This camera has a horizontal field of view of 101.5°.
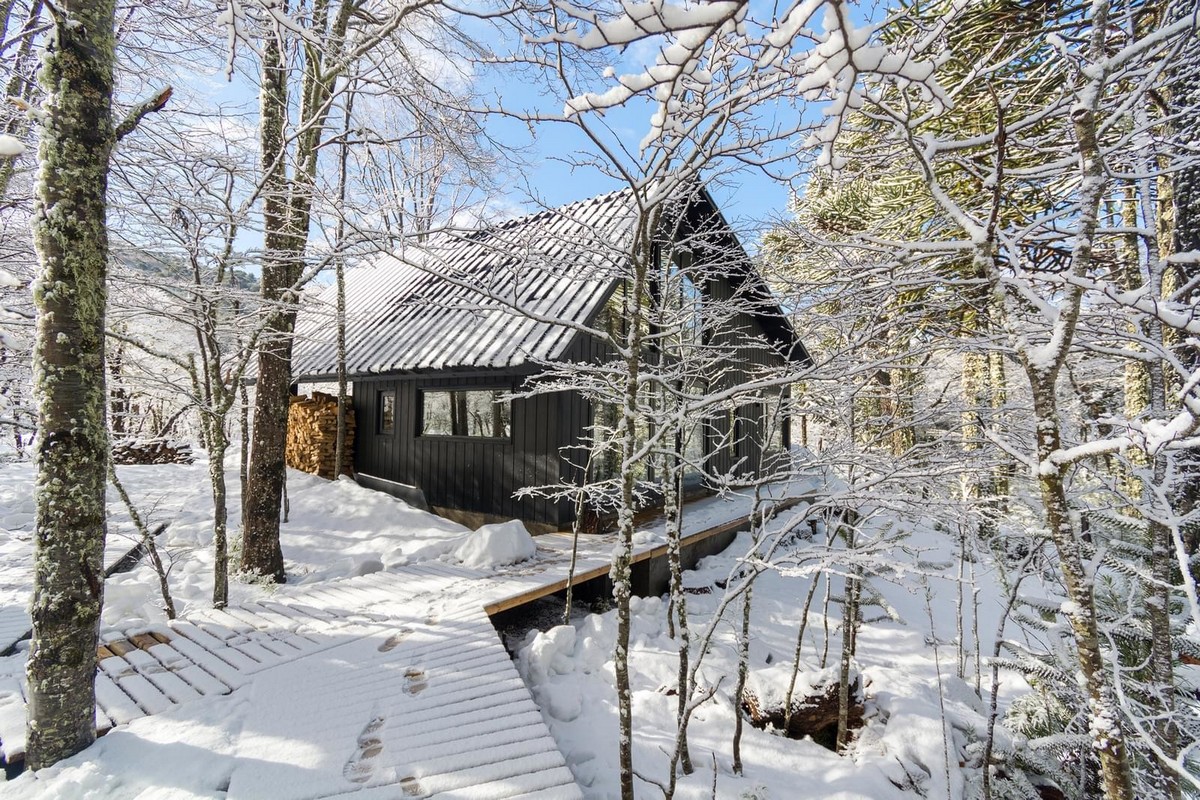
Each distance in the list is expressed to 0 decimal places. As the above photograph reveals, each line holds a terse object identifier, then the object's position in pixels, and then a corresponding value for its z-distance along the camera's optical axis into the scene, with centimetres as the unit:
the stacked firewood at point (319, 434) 958
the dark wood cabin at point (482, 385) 599
